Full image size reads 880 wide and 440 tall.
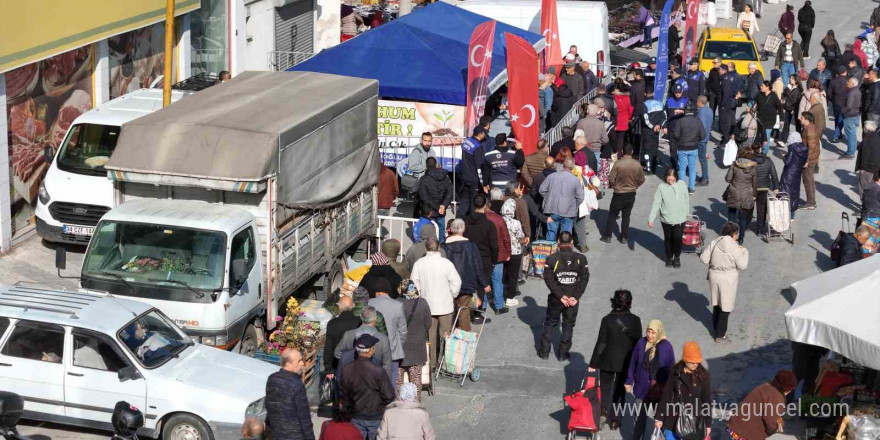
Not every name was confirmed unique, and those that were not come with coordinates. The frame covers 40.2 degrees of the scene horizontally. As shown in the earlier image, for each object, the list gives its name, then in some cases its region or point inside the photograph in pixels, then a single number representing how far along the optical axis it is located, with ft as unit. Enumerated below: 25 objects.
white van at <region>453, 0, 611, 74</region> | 97.14
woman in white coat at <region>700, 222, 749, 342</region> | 50.47
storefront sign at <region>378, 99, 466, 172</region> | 72.38
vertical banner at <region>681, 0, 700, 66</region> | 93.86
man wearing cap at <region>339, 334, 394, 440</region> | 36.76
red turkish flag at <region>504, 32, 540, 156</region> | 68.85
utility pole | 58.39
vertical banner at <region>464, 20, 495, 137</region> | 70.59
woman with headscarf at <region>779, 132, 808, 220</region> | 66.28
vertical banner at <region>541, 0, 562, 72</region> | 90.89
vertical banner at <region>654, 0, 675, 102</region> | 83.66
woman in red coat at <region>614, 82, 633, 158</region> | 75.77
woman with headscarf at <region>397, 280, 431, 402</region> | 43.01
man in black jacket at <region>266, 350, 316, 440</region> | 35.12
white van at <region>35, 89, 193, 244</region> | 56.29
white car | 38.34
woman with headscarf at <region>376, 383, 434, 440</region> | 33.42
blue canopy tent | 73.51
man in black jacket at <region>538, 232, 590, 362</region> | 47.37
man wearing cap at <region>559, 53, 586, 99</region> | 83.71
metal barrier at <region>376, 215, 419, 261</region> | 59.77
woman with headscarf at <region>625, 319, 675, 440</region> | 38.86
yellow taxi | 100.78
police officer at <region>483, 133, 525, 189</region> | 63.16
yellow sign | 56.80
